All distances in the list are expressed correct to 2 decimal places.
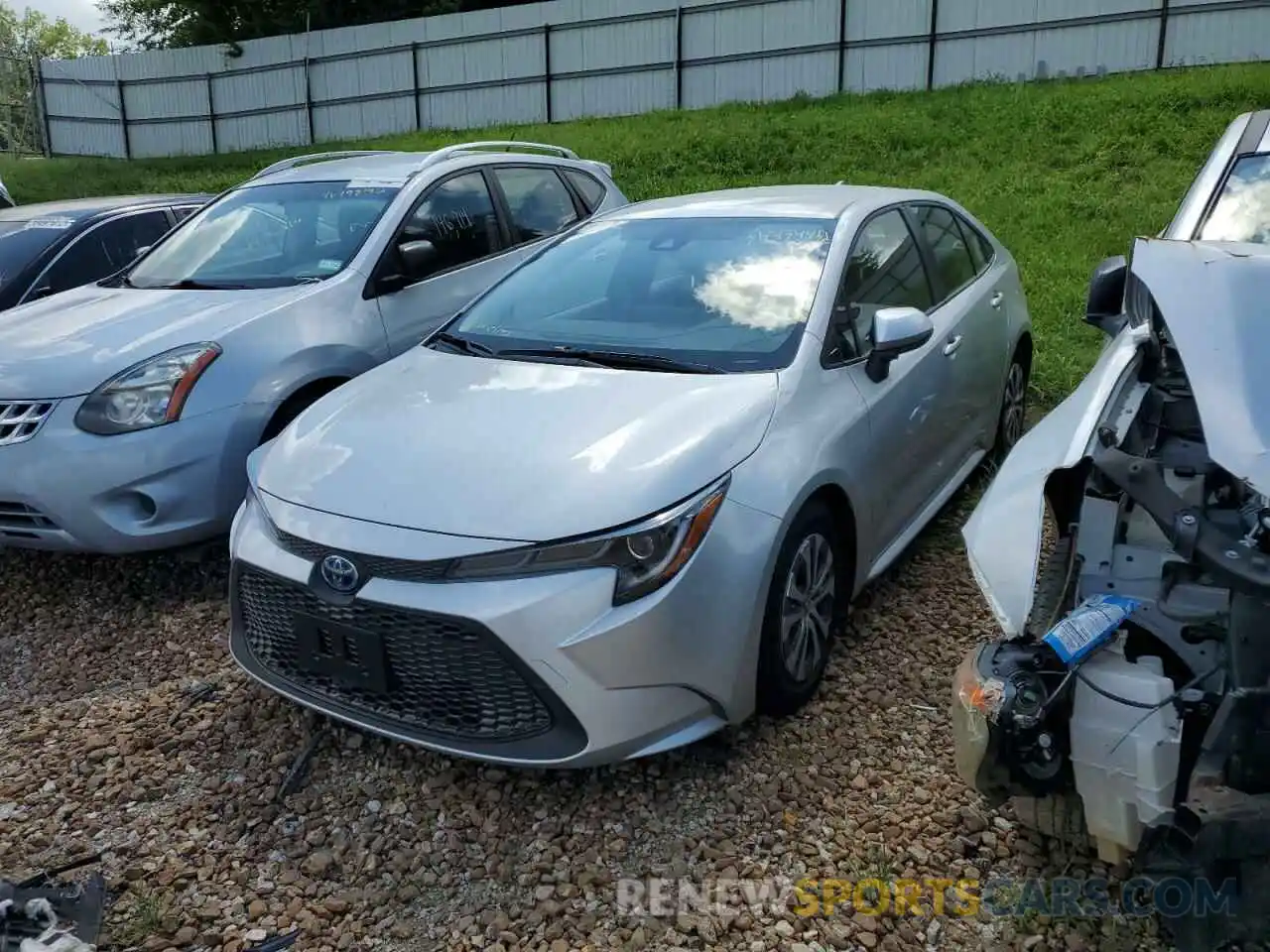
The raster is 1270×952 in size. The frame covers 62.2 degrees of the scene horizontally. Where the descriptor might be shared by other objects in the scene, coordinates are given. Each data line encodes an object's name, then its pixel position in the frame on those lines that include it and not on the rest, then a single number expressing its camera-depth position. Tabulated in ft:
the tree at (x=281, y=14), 79.71
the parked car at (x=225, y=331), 13.24
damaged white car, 7.01
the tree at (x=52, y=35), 198.78
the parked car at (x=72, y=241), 21.43
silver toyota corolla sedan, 8.82
